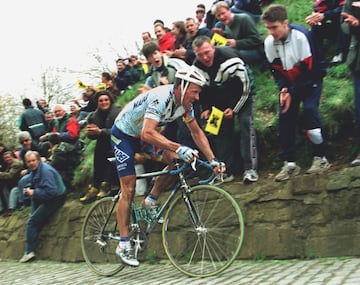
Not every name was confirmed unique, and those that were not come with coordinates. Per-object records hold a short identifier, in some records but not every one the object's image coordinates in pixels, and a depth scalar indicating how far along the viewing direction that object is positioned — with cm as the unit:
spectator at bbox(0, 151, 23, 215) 1199
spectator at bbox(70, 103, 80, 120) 1238
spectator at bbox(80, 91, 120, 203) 875
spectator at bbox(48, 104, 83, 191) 1072
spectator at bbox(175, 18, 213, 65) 928
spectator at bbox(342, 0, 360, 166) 644
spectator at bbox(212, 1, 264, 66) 818
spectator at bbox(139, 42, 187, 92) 787
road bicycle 575
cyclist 575
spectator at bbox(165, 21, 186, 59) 977
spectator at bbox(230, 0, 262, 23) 982
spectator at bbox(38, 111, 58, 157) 1201
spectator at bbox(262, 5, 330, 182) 664
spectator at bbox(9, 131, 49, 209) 1139
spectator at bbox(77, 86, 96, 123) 1209
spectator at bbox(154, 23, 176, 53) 1074
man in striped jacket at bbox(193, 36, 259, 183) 715
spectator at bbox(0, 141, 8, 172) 1243
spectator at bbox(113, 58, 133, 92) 1237
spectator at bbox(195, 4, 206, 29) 1218
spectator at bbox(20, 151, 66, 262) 981
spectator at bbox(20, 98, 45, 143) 1257
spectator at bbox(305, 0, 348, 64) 778
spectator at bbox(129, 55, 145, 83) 1261
